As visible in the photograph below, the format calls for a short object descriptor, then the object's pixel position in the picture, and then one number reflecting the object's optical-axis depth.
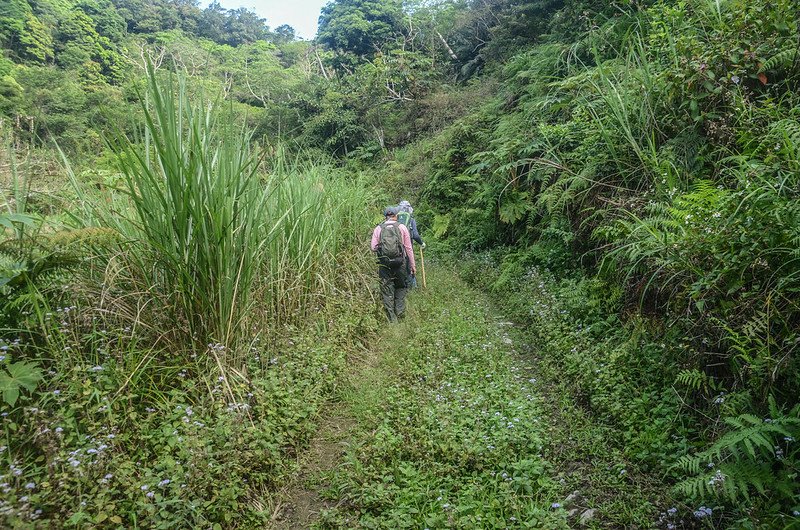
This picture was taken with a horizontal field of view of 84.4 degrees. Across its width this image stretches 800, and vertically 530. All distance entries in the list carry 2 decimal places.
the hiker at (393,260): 6.23
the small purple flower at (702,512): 2.02
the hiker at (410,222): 7.39
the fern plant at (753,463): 1.98
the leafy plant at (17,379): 2.23
